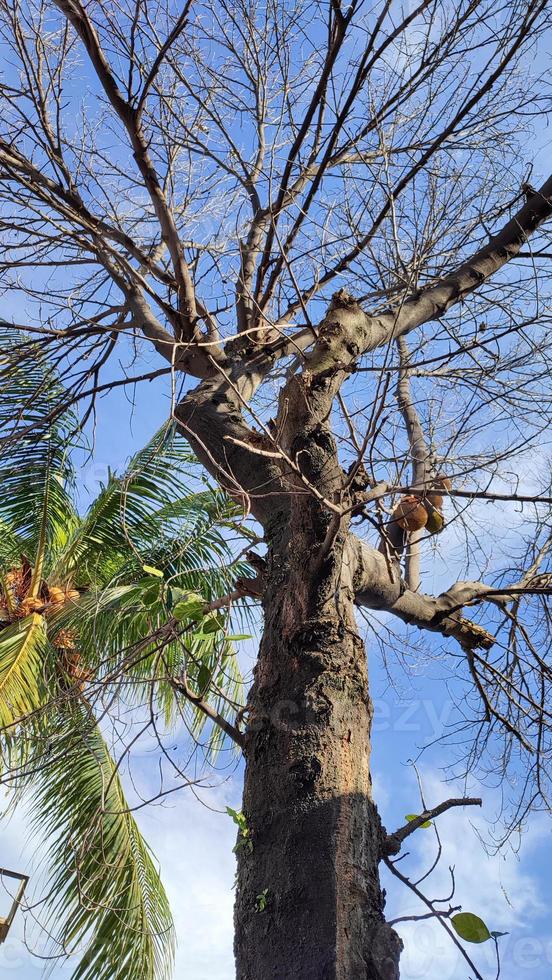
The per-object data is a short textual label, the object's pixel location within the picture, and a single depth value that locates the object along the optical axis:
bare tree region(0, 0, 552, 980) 1.78
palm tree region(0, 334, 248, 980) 3.89
